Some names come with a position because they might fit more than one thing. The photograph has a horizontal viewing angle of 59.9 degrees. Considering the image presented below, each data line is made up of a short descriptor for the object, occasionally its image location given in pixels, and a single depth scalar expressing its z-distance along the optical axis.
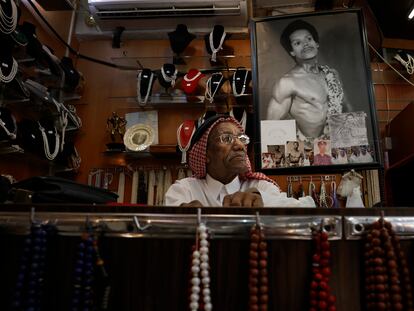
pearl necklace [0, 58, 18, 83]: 2.03
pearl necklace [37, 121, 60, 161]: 2.40
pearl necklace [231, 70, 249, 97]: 2.82
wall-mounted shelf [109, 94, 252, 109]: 2.98
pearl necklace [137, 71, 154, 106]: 2.92
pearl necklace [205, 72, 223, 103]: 2.88
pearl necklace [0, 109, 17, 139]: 1.98
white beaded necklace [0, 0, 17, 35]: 1.98
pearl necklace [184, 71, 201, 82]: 2.92
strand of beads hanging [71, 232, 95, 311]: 0.52
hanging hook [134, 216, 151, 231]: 0.55
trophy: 3.03
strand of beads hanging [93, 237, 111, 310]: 0.53
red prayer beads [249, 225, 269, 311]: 0.51
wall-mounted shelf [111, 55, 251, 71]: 3.15
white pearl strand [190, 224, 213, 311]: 0.51
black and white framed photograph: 1.51
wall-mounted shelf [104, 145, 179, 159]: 2.86
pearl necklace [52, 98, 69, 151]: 2.66
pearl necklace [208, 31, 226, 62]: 2.97
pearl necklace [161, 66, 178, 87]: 2.89
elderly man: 1.46
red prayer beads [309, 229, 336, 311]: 0.51
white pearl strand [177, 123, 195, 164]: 2.71
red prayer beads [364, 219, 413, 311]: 0.51
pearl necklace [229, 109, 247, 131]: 2.77
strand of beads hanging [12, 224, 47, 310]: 0.52
